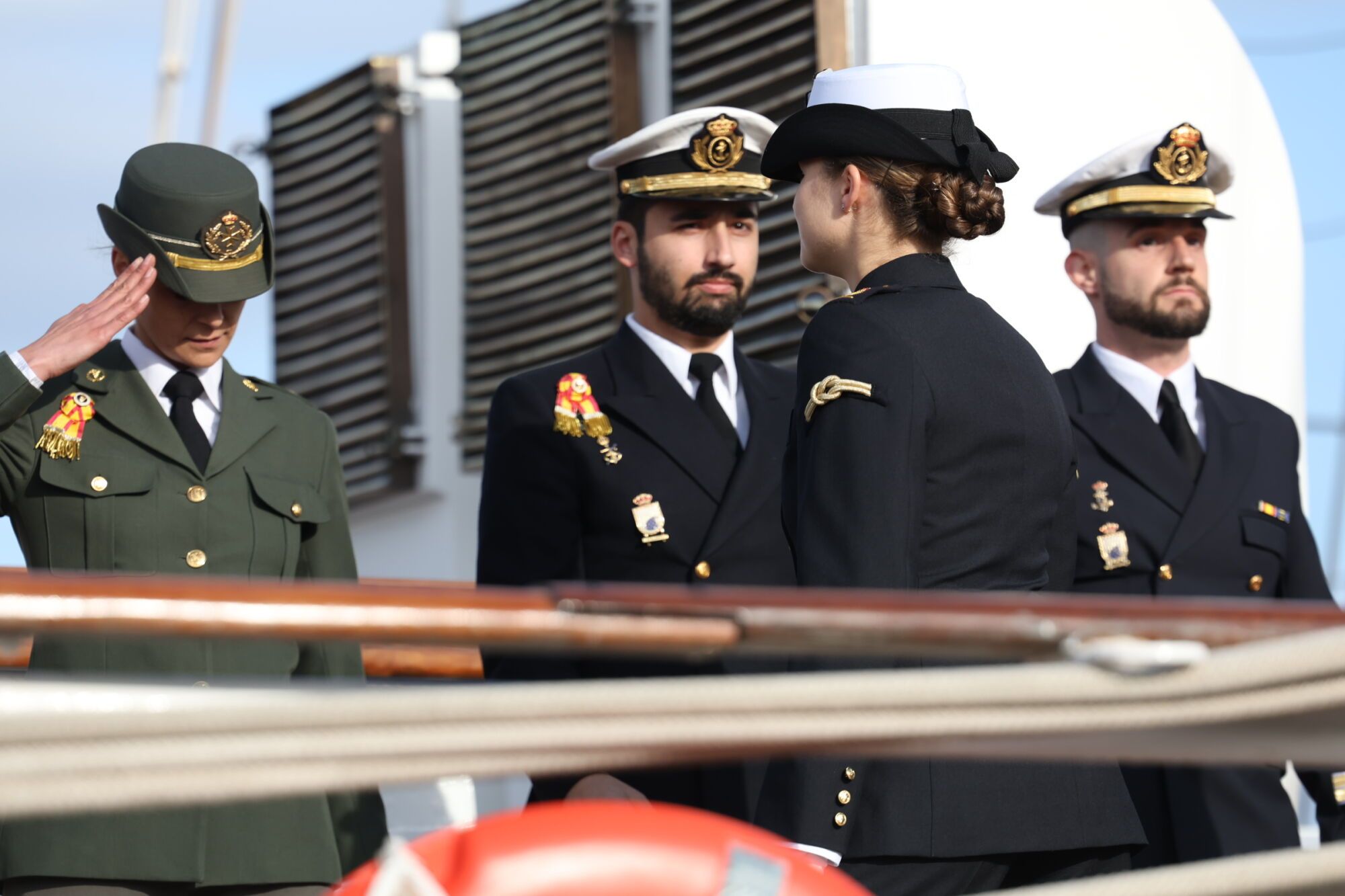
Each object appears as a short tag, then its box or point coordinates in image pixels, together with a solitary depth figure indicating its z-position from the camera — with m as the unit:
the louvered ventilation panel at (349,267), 15.73
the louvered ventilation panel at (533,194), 13.73
